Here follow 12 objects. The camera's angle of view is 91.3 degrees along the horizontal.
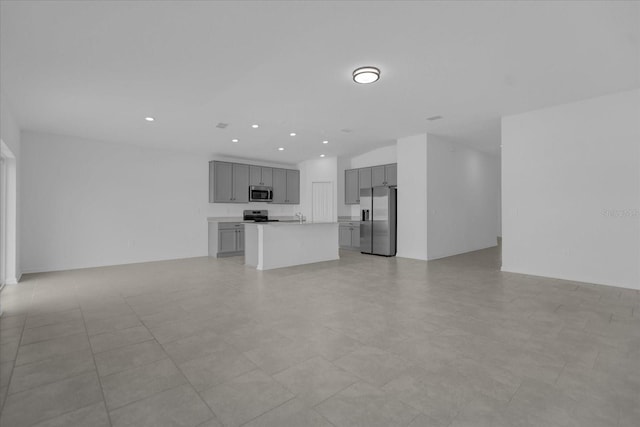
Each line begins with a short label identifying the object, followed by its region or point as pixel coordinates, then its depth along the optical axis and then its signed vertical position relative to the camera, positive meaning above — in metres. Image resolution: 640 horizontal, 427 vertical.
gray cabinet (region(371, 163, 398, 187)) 7.92 +1.02
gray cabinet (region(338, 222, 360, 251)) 8.66 -0.61
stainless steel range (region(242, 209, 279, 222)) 8.30 -0.05
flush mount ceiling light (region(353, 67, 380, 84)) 3.47 +1.57
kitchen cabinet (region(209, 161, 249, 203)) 8.05 +0.84
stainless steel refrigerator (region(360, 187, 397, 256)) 7.66 -0.18
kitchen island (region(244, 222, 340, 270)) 6.04 -0.61
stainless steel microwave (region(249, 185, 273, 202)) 8.65 +0.58
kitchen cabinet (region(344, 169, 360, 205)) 8.95 +0.78
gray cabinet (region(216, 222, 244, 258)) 7.67 -0.63
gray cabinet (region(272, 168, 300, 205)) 9.25 +0.85
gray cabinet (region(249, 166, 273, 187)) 8.70 +1.09
